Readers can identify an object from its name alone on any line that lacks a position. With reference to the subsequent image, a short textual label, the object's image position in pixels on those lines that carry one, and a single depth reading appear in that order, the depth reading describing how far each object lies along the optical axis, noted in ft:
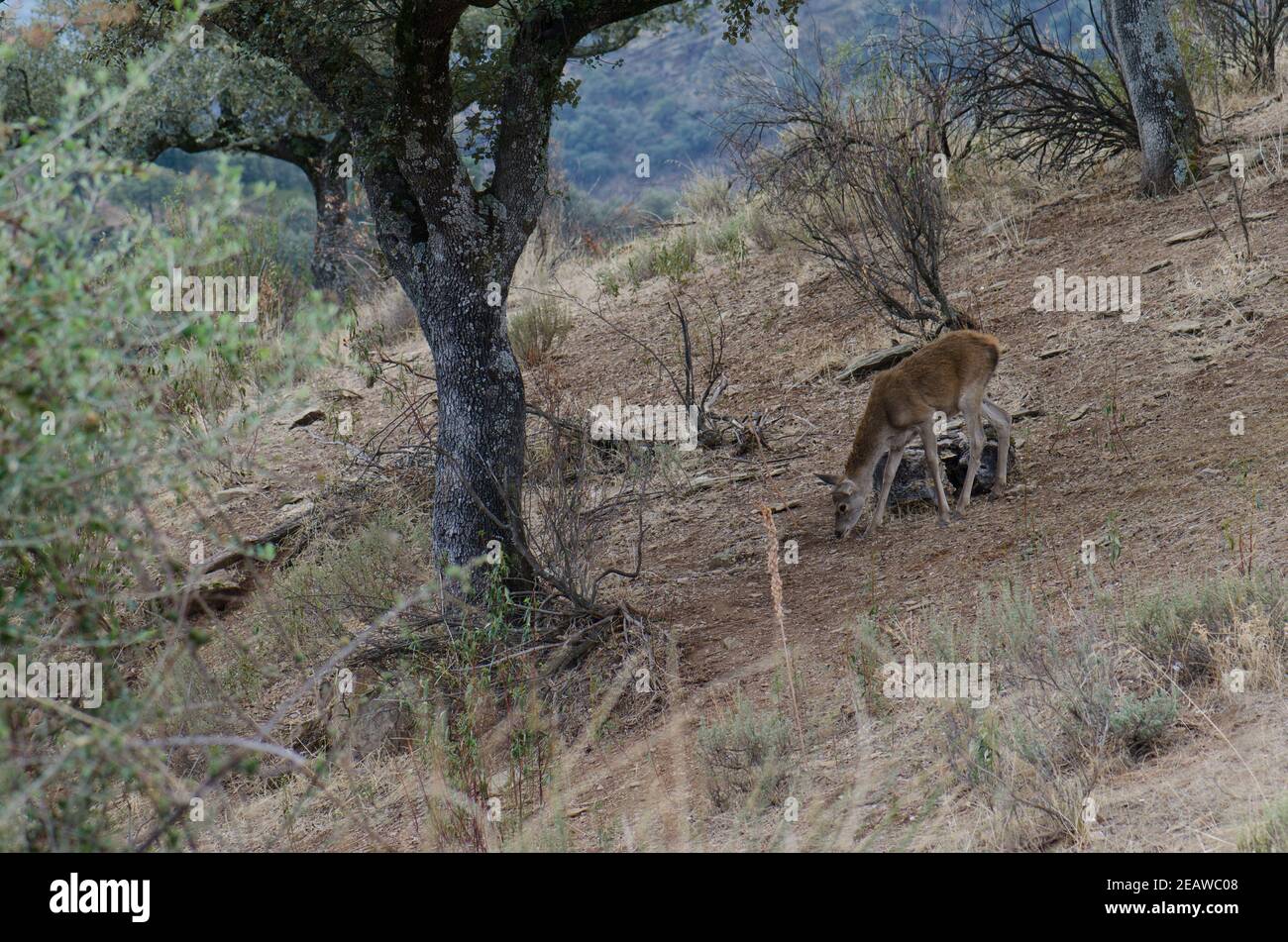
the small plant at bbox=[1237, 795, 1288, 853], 25.86
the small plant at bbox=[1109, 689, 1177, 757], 33.24
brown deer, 55.93
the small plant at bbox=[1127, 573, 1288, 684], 35.50
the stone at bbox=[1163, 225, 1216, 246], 74.38
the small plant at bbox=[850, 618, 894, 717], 39.63
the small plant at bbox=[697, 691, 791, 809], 36.09
